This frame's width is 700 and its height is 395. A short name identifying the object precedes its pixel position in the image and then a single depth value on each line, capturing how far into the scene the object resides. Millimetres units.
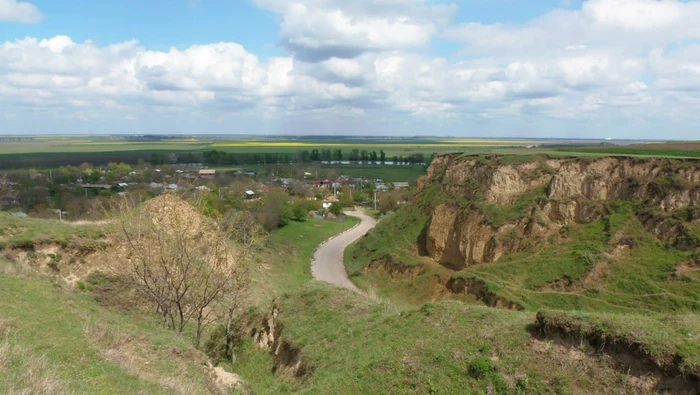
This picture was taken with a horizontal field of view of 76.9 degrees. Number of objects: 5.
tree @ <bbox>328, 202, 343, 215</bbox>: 75125
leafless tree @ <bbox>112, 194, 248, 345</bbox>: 15875
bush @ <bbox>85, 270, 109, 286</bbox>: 20961
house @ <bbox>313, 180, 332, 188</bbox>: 109012
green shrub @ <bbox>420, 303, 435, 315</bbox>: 14078
